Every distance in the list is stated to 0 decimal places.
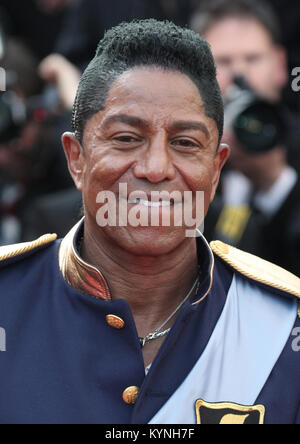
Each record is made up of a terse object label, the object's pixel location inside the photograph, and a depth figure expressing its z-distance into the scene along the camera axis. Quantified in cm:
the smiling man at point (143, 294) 360
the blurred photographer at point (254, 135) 627
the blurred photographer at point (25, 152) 717
